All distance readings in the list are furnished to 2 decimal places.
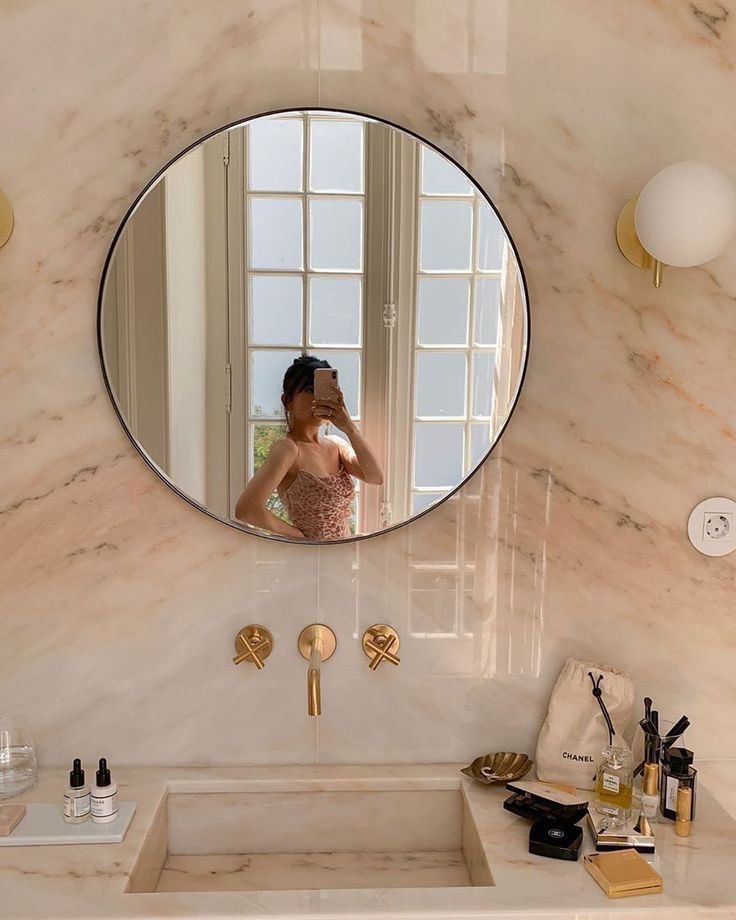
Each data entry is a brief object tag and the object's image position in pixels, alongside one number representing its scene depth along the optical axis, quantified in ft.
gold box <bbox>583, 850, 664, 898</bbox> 3.92
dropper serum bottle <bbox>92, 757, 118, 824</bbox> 4.43
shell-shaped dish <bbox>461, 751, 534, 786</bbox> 4.88
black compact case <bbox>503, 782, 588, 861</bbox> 4.19
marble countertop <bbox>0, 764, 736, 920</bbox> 3.81
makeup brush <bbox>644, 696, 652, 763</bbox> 4.72
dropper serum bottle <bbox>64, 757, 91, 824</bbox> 4.40
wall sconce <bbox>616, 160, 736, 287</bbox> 4.30
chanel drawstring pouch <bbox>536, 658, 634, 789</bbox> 4.86
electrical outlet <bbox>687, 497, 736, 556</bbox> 5.10
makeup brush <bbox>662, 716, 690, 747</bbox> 4.73
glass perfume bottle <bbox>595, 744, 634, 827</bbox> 4.49
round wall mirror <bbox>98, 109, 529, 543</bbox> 4.73
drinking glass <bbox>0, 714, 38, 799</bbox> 4.74
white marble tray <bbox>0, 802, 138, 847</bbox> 4.27
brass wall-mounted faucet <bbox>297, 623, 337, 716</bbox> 5.06
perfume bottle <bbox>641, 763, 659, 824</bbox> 4.58
